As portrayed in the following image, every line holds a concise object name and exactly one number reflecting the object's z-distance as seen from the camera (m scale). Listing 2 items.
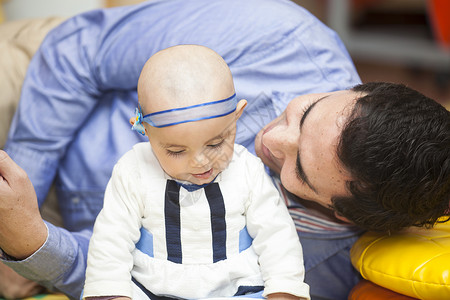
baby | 1.32
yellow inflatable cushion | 1.39
